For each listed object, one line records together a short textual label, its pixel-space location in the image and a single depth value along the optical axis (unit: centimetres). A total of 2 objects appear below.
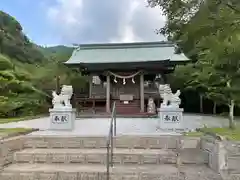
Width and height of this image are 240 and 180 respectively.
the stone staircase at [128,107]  991
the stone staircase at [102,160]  269
